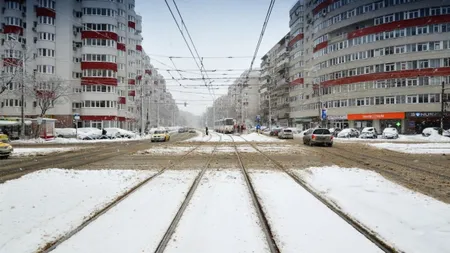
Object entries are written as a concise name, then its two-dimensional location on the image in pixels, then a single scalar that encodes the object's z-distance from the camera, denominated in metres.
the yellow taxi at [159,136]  37.03
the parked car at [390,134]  41.38
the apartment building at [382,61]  50.97
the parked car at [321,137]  27.77
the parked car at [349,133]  46.24
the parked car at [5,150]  17.97
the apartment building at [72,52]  55.09
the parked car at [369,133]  43.75
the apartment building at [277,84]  87.62
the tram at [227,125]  64.00
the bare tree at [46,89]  45.56
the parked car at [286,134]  44.53
